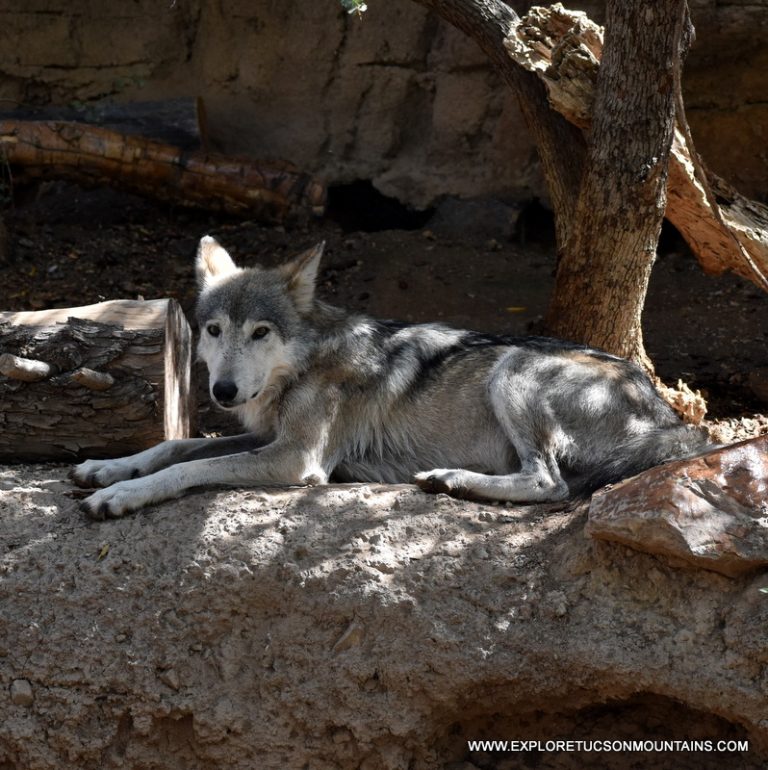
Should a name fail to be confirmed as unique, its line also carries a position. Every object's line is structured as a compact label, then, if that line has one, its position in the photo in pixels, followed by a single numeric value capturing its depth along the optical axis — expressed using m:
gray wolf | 4.89
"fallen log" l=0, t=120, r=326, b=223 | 9.12
